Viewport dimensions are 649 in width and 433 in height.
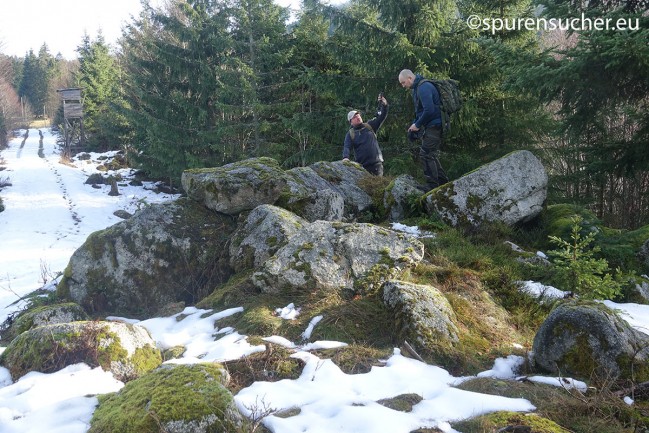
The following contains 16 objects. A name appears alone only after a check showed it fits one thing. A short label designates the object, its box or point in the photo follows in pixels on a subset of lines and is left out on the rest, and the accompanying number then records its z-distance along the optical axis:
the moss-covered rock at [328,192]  6.80
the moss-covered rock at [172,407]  2.53
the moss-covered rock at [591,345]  3.13
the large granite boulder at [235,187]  6.66
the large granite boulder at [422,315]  3.81
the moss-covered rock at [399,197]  7.30
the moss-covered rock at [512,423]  2.51
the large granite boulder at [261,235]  5.67
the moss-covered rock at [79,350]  3.56
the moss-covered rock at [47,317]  4.90
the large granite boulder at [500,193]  6.34
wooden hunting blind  31.44
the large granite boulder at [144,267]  5.85
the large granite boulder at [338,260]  4.79
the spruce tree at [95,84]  34.41
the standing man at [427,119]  6.96
